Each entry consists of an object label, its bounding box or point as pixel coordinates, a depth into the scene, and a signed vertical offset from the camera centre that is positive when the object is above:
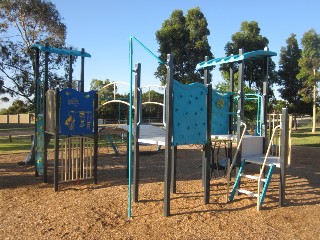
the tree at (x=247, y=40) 28.03 +6.70
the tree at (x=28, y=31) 13.31 +3.82
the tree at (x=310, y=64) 29.97 +5.12
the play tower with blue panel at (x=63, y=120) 7.52 +0.02
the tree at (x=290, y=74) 35.44 +5.02
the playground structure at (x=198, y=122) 5.68 -0.01
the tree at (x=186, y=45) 25.88 +5.84
